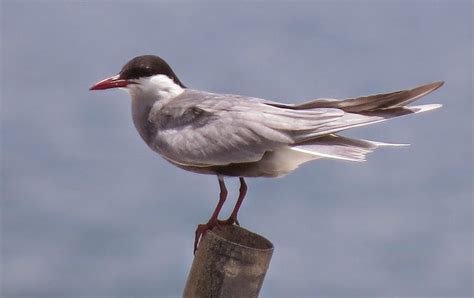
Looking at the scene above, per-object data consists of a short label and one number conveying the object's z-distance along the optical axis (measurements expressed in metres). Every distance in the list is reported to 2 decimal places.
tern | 6.41
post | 6.16
